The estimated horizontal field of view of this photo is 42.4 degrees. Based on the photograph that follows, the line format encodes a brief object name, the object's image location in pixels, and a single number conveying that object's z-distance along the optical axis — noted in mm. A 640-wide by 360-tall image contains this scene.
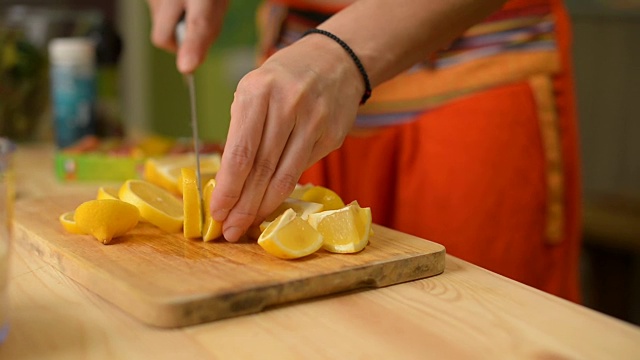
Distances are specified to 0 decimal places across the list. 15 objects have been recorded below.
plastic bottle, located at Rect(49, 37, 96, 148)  1788
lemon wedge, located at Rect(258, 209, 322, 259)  875
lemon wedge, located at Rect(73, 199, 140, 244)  939
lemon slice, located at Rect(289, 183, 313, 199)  1086
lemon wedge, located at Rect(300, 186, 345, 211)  1019
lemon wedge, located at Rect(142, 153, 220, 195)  1181
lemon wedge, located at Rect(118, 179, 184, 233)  1009
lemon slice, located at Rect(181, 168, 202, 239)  974
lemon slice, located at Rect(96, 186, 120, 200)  1075
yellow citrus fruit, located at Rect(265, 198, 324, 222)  981
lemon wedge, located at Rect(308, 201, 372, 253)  910
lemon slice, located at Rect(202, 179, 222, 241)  958
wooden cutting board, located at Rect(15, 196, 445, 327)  776
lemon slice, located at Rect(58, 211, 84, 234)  987
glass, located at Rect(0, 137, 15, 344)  694
